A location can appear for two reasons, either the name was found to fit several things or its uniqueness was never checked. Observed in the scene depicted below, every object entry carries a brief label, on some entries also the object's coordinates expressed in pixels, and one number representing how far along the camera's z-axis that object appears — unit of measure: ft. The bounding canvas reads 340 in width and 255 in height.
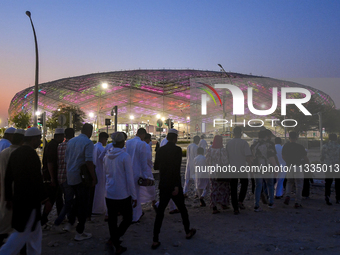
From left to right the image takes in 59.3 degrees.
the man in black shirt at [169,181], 13.19
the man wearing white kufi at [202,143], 29.13
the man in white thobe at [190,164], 24.00
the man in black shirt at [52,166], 14.98
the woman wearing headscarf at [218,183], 19.51
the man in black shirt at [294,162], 20.44
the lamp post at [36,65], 47.96
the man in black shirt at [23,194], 9.27
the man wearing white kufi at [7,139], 16.60
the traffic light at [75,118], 57.80
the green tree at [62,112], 179.11
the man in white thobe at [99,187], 18.25
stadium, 194.90
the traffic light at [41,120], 55.94
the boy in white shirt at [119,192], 12.29
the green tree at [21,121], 174.26
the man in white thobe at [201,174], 22.03
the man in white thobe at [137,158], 16.62
